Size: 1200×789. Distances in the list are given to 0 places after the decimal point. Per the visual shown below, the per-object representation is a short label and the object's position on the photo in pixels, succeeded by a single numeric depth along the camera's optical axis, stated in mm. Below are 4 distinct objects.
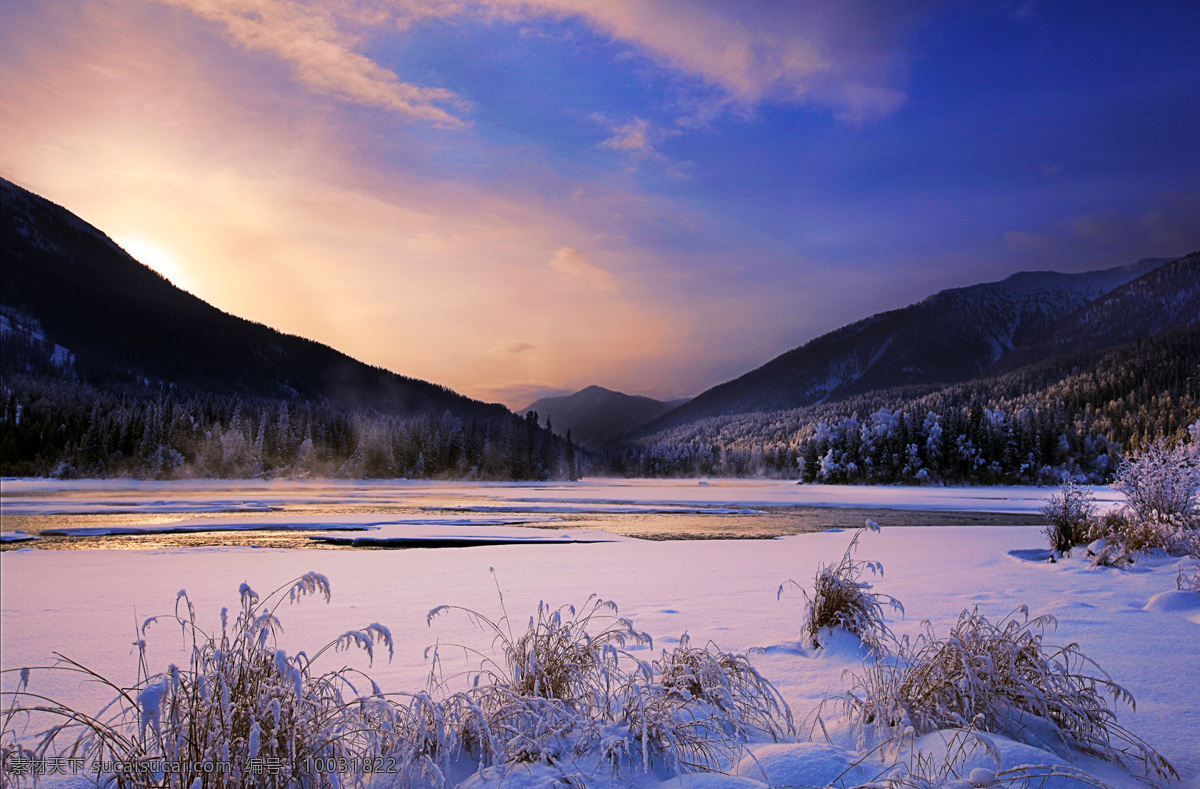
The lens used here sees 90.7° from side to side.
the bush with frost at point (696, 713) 3506
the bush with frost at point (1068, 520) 14586
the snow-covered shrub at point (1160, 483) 14359
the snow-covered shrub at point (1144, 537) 12086
